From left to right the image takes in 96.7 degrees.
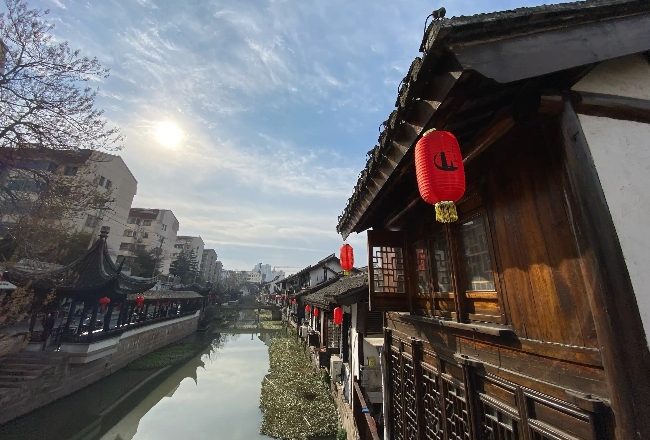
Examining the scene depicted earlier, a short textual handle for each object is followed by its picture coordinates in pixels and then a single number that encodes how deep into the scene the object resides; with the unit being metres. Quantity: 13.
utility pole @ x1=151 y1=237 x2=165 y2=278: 47.00
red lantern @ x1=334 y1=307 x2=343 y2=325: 13.53
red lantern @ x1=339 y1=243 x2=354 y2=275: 8.25
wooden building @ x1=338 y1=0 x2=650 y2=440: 1.97
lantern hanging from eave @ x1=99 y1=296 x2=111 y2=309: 17.98
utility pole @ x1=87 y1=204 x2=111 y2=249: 36.90
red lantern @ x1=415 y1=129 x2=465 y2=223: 2.47
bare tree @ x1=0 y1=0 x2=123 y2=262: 10.44
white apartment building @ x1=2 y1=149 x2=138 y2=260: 36.53
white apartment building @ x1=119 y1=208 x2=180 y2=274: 54.20
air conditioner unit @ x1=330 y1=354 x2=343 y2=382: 15.07
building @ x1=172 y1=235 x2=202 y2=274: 77.44
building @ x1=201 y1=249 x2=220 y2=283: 91.31
